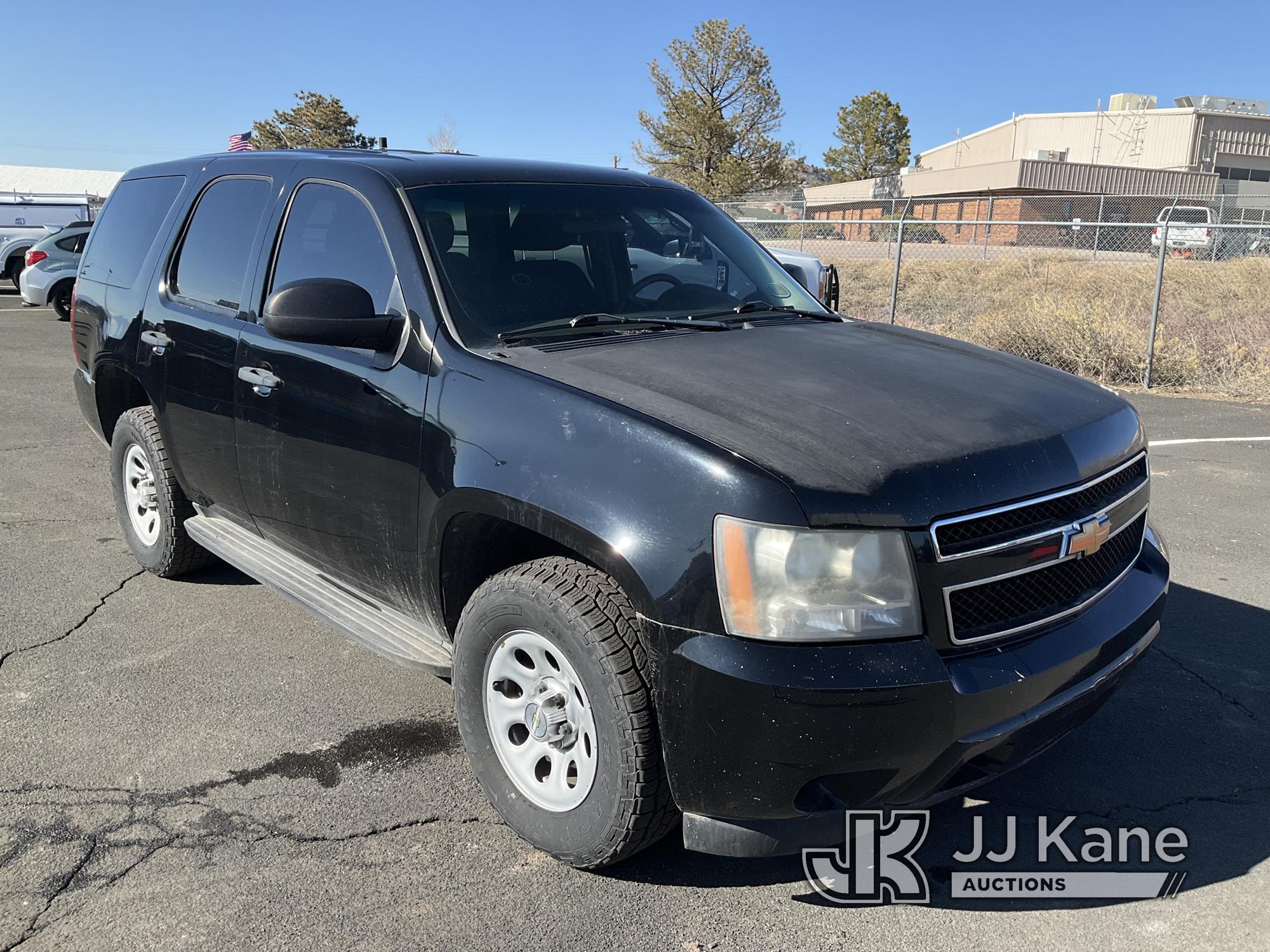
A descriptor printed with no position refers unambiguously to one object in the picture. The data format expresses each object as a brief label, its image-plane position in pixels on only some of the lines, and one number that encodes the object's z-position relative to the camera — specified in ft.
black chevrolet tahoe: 7.52
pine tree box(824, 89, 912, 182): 191.83
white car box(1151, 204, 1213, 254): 73.47
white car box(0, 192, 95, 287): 66.23
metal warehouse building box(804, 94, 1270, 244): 155.02
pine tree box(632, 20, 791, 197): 148.15
